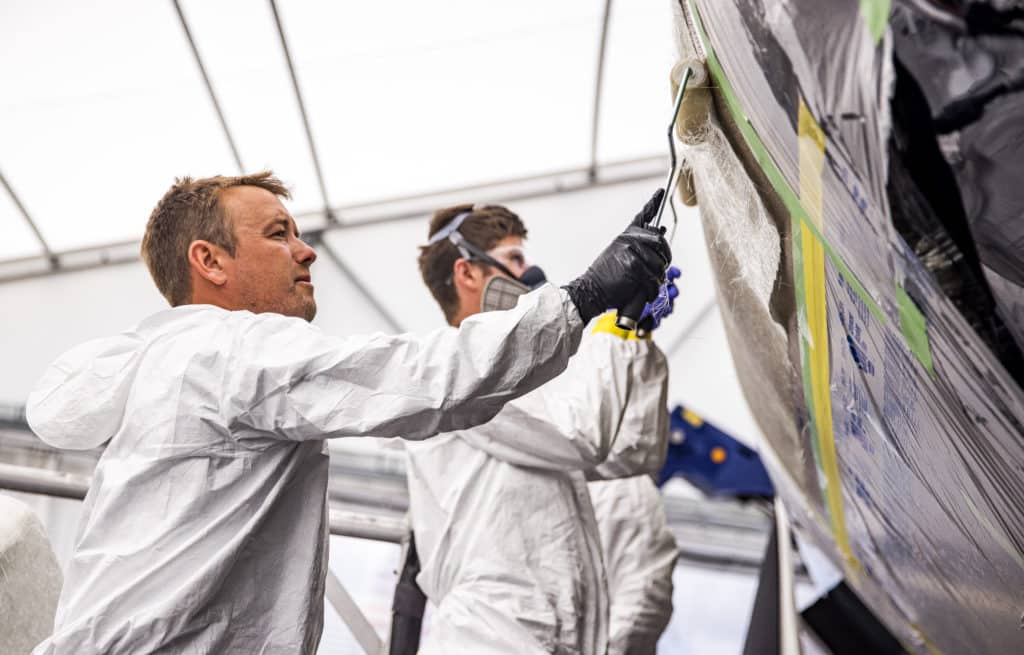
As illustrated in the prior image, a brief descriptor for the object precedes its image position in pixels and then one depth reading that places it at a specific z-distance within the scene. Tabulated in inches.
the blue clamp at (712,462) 170.7
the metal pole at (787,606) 126.7
